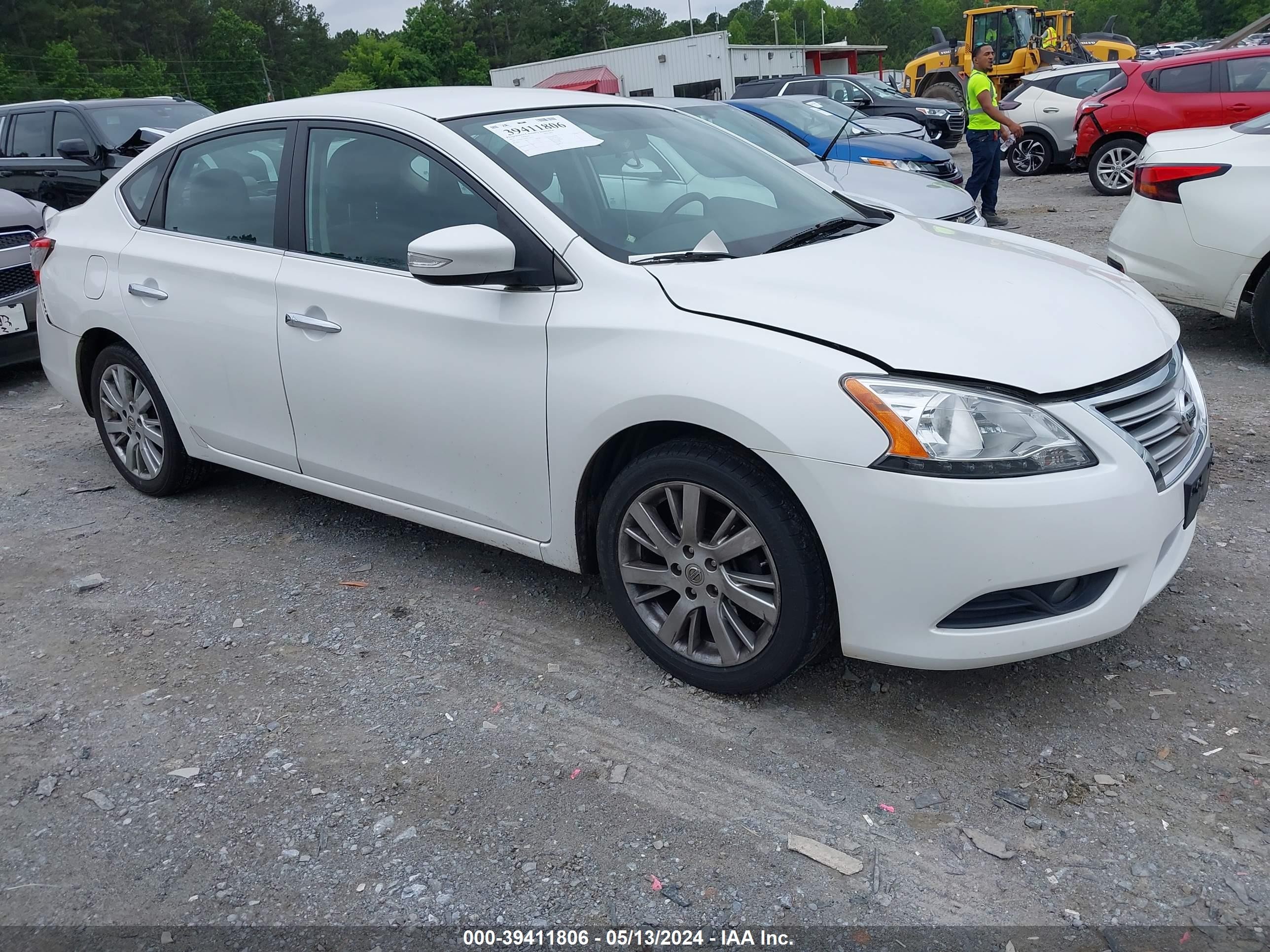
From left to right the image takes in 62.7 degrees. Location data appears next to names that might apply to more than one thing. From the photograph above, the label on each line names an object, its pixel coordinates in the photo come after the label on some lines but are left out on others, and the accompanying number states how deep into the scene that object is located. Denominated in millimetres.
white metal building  39562
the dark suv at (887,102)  19188
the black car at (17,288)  6949
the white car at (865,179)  6781
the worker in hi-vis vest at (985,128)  10289
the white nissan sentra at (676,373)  2543
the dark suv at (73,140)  10164
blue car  10664
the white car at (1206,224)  5441
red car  11695
